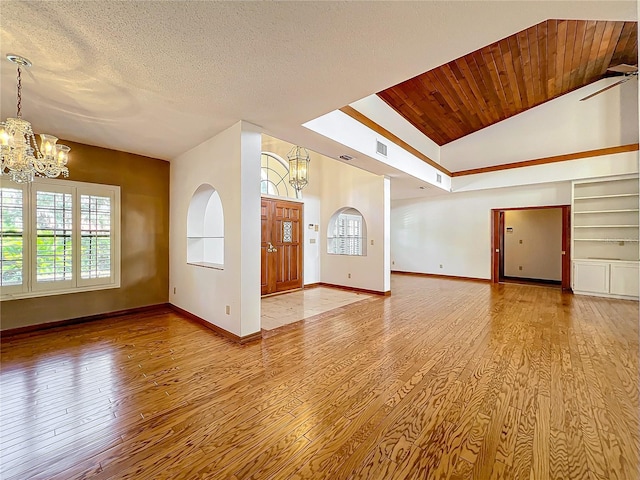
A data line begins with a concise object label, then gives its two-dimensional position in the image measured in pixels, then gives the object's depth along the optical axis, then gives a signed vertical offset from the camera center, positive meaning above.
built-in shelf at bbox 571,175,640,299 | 5.68 +0.03
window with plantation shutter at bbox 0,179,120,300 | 3.61 +0.01
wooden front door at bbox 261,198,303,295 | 6.08 -0.17
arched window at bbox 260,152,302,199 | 6.25 +1.41
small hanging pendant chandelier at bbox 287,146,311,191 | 5.59 +1.41
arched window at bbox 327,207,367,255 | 7.16 +0.16
